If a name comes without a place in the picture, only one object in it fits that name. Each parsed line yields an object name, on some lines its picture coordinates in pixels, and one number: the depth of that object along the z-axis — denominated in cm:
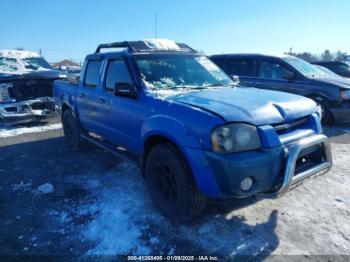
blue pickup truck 254
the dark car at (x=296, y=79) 709
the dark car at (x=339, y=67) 1516
